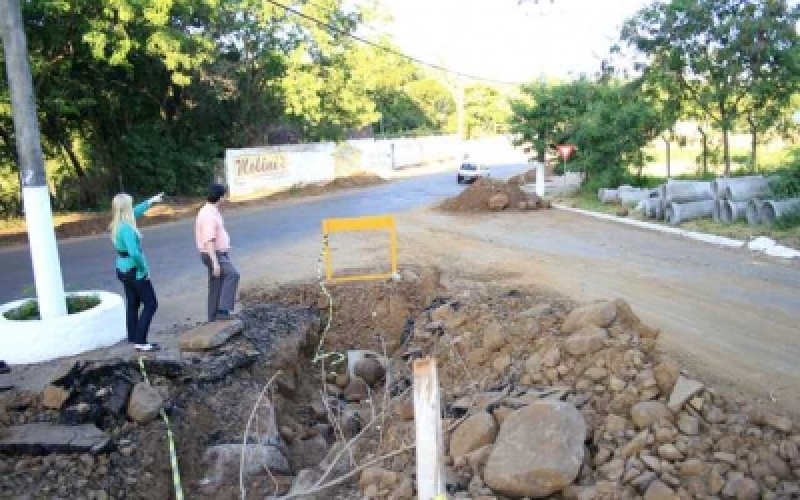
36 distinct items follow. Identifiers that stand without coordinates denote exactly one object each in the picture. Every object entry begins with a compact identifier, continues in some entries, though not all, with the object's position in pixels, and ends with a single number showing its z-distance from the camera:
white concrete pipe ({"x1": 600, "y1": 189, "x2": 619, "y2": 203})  19.33
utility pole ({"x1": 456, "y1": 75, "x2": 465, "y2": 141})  47.01
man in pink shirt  7.36
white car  32.09
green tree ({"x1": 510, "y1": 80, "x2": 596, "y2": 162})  24.39
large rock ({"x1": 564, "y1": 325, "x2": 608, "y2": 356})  4.91
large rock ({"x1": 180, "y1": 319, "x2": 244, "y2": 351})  6.84
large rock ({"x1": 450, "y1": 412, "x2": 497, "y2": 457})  4.17
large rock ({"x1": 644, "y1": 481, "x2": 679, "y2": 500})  3.54
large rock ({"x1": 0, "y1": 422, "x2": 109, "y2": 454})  4.93
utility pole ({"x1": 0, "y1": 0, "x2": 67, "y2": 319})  6.87
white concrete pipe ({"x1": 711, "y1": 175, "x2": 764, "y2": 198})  14.20
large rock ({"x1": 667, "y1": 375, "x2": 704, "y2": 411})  4.16
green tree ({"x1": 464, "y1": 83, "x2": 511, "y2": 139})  65.69
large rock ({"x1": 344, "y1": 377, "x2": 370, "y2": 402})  7.50
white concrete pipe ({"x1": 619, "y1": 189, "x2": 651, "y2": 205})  18.12
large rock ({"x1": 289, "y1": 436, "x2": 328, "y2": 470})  5.73
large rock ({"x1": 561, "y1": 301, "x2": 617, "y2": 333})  5.31
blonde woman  6.63
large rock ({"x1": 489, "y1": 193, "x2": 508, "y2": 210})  19.42
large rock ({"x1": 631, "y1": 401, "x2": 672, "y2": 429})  4.09
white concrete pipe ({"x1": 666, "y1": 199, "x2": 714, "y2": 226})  14.99
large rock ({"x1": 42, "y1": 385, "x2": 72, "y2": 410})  5.47
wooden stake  3.21
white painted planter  6.70
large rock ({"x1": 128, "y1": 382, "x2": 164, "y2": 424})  5.43
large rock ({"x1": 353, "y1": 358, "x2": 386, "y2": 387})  7.83
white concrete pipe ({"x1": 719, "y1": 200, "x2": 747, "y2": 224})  13.93
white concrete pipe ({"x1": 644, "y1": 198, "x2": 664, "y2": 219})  15.81
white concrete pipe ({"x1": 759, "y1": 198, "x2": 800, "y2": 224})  12.84
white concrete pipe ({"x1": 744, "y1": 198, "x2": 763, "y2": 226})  13.40
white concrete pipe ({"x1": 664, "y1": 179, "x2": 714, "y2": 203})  15.37
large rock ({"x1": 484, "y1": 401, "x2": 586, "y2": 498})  3.74
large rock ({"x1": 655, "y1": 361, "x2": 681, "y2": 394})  4.33
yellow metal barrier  9.84
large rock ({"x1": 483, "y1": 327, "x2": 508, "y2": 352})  6.19
